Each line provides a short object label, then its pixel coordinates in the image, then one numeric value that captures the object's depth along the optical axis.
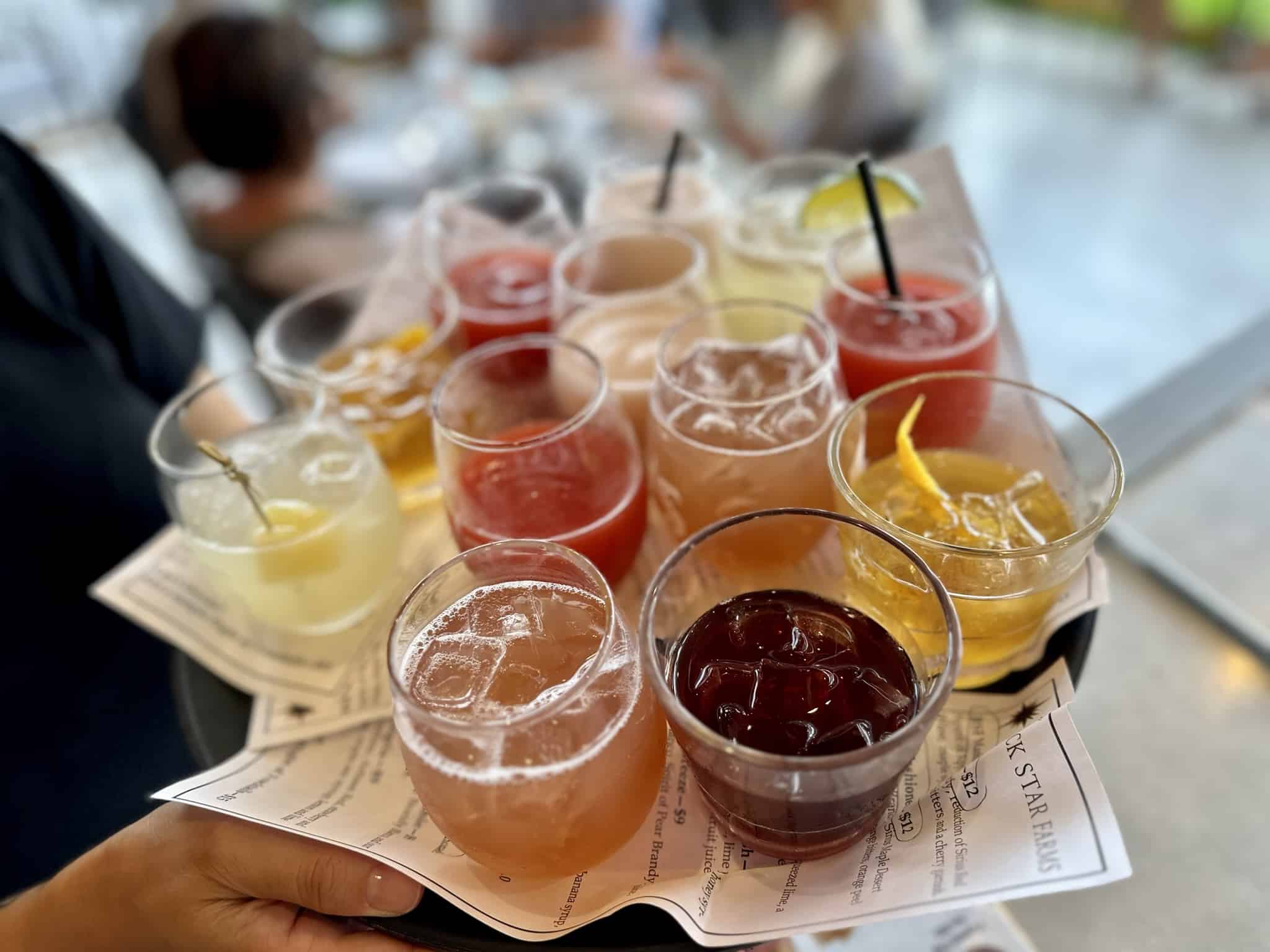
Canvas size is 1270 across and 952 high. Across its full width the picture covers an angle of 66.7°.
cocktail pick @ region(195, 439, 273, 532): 0.35
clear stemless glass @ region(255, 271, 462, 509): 0.44
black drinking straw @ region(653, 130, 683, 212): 0.47
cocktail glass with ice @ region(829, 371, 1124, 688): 0.30
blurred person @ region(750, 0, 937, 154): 0.98
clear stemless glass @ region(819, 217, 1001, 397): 0.38
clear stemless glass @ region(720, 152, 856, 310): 0.45
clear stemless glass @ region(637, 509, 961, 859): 0.24
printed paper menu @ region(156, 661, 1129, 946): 0.25
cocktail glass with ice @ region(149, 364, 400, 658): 0.38
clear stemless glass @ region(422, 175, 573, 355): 0.49
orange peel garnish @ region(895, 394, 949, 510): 0.33
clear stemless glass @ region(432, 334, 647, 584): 0.34
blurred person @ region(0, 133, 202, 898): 0.46
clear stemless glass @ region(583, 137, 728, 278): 0.48
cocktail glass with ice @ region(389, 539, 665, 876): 0.26
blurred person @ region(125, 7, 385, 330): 0.90
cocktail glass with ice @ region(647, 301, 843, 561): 0.34
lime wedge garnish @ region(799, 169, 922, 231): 0.41
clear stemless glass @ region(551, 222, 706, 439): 0.41
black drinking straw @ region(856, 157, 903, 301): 0.38
